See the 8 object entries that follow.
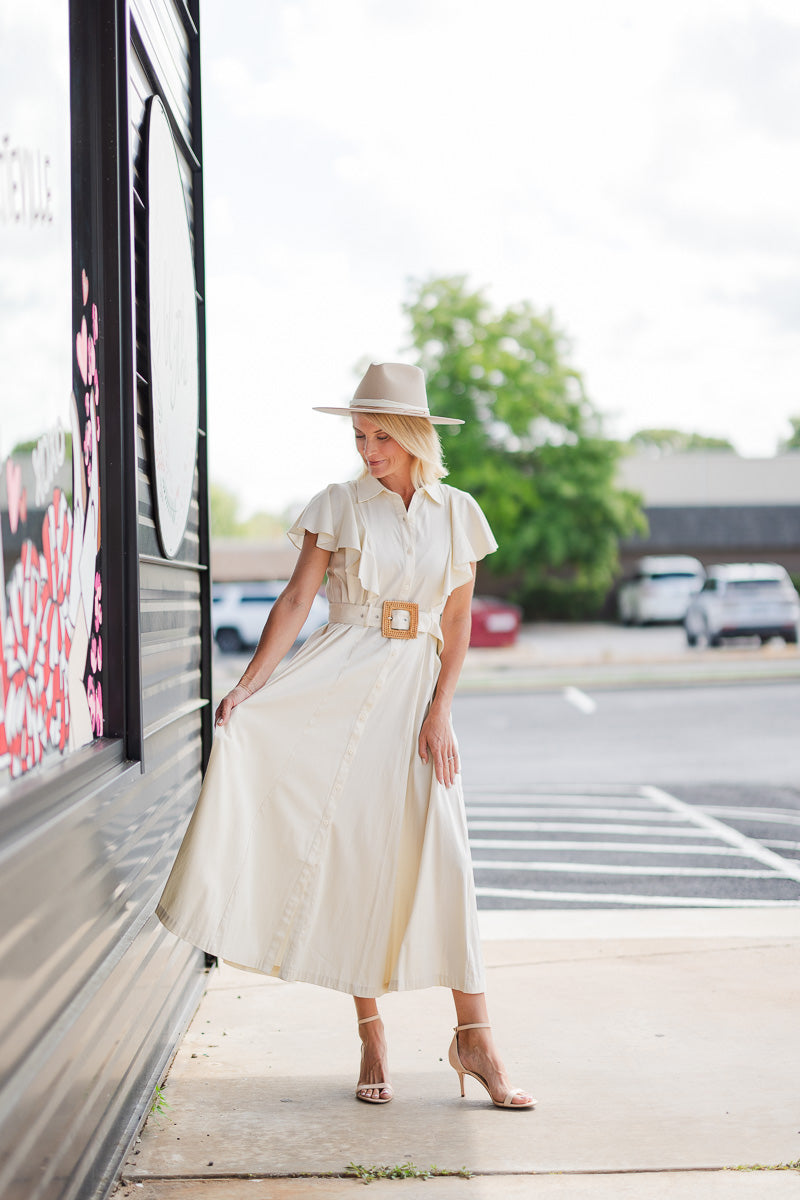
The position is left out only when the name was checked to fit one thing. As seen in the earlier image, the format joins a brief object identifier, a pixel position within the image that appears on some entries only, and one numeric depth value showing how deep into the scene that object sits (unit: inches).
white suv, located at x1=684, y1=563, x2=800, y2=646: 924.6
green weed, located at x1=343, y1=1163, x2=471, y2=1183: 114.7
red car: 1001.5
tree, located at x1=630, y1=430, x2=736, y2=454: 3654.0
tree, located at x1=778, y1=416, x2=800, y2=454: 3011.8
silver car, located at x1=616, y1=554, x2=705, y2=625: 1268.5
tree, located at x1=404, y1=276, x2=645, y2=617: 1274.6
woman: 130.4
